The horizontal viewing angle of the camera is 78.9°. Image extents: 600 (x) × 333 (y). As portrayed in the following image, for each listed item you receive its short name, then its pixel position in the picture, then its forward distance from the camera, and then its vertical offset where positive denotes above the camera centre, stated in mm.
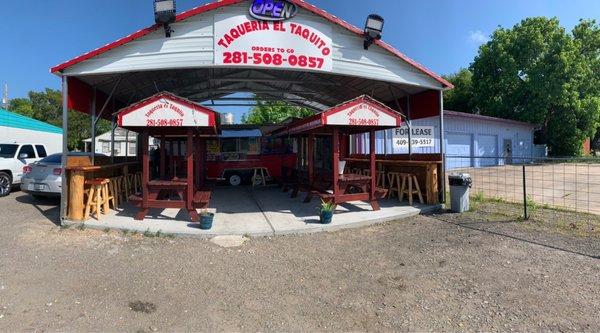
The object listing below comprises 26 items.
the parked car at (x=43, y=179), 9586 -174
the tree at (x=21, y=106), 49934 +9492
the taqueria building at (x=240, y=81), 7461 +2223
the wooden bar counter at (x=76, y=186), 7367 -285
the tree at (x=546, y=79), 25453 +6435
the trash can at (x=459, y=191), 8586 -551
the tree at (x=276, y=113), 31353 +5063
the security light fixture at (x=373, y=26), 8328 +3264
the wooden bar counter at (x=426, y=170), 9273 -41
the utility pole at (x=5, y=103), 44944 +8794
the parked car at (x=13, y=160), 11680 +434
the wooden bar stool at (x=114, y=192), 8709 -503
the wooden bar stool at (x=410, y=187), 9539 -512
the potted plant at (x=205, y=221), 6898 -951
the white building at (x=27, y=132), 18234 +2299
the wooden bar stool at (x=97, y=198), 7589 -569
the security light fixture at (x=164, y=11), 7203 +3179
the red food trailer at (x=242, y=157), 15102 +566
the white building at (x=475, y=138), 19562 +1897
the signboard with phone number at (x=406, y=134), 16328 +1711
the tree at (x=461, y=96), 31469 +6449
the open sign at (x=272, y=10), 7719 +3441
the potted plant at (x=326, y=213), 7393 -898
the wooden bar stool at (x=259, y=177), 15227 -290
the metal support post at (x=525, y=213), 7644 -981
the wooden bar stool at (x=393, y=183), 10180 -413
